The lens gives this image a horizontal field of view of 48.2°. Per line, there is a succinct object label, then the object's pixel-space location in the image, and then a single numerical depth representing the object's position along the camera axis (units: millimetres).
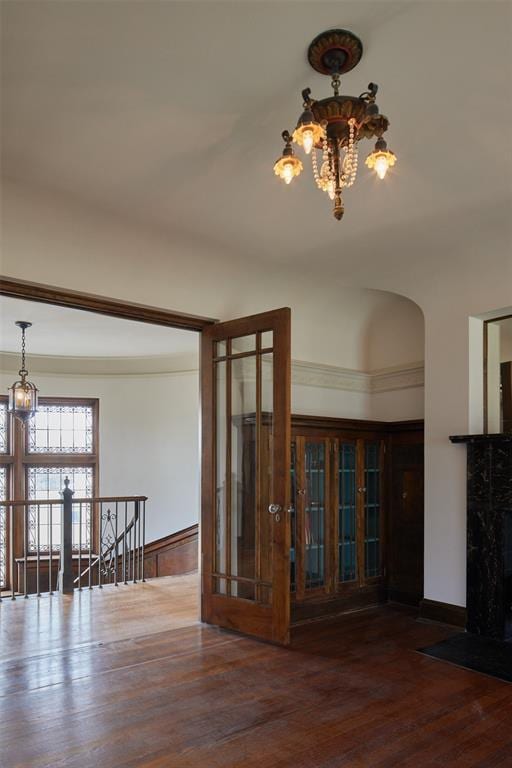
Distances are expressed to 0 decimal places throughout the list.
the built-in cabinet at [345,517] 4574
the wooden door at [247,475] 3916
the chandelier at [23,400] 5996
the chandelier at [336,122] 2242
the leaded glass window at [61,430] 8469
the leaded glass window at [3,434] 8227
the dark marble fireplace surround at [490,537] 4031
